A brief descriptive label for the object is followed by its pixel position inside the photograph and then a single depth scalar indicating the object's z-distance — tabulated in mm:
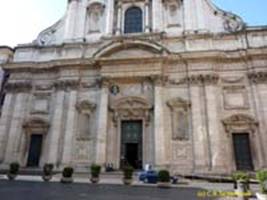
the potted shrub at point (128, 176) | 12344
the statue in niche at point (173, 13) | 21422
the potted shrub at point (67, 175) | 12417
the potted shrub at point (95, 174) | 12872
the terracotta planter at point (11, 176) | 13798
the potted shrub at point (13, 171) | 13877
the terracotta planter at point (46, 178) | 13297
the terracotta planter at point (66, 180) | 12373
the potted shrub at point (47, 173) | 13394
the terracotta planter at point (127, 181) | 12305
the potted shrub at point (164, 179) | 11484
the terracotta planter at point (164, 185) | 11414
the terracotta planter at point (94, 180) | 12812
